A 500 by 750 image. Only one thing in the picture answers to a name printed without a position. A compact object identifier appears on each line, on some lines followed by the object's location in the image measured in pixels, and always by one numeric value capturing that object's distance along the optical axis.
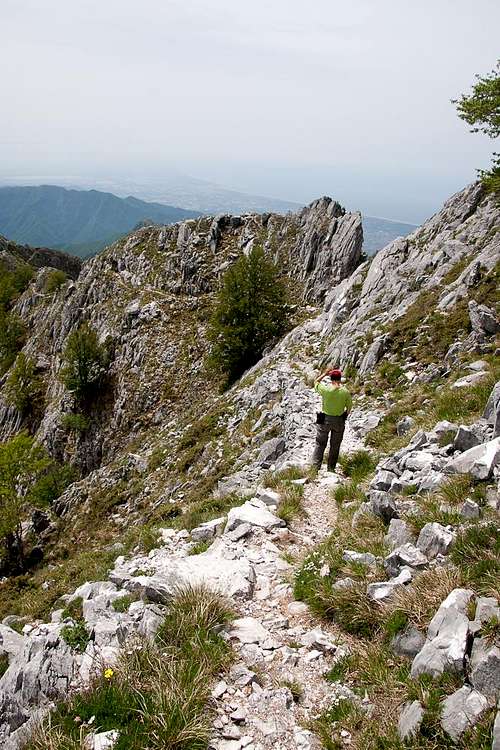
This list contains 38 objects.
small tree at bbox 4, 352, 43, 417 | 59.52
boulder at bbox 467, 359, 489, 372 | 14.33
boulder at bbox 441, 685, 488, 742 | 4.35
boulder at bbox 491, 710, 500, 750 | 3.96
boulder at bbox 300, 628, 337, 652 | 6.51
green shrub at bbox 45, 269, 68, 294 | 89.12
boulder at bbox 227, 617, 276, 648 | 6.81
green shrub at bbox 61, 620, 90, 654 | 7.03
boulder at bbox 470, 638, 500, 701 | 4.49
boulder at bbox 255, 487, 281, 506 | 11.71
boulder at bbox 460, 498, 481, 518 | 6.99
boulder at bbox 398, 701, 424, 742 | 4.58
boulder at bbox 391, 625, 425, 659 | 5.61
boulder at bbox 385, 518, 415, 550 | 7.68
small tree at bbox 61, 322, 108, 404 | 49.22
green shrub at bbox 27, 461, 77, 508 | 41.00
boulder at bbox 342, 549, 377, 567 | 7.52
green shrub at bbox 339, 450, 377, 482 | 12.44
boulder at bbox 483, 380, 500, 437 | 8.66
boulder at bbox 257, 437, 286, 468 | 17.20
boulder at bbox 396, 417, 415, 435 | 13.55
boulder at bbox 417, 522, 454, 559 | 6.69
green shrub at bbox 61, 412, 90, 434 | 47.19
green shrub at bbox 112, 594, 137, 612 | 8.00
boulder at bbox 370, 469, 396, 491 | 9.84
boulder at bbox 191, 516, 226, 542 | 10.95
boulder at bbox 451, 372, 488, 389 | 12.92
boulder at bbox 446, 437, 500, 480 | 7.64
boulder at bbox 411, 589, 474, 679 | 4.90
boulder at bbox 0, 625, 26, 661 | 9.60
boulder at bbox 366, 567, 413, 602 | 6.50
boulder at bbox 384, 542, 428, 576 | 6.78
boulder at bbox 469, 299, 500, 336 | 16.84
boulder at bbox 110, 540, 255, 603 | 7.80
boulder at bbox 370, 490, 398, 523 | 8.77
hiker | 12.89
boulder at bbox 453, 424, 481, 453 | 9.23
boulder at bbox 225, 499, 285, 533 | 10.45
